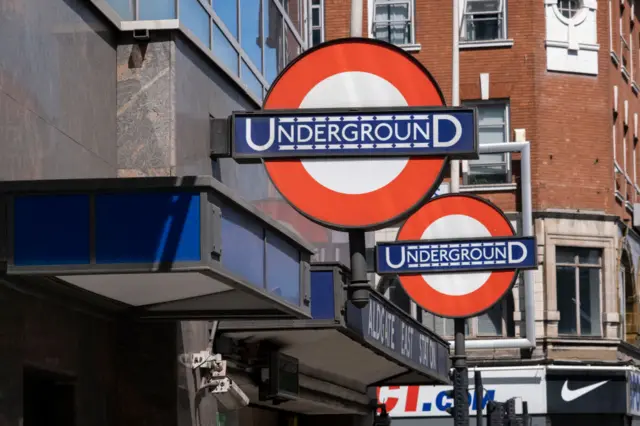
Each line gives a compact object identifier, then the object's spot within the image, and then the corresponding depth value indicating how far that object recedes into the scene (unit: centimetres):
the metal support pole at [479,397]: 1881
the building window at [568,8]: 3950
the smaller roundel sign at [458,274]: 1638
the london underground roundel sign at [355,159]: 843
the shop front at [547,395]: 3925
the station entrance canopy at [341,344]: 1303
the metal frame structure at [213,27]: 1194
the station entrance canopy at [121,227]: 857
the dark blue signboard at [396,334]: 1415
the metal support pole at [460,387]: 1570
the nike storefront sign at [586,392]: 3938
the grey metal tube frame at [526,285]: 3603
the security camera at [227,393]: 1317
